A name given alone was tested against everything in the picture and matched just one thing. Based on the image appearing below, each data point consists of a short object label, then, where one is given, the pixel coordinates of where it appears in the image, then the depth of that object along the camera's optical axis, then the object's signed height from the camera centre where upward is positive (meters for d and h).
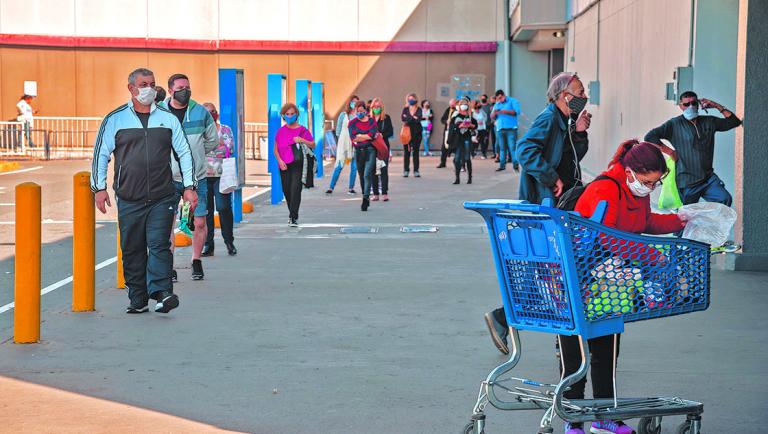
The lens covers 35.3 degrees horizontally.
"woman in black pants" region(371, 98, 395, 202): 20.49 -0.05
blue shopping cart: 5.43 -0.71
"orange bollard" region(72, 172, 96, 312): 9.65 -0.91
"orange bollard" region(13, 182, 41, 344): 8.41 -0.97
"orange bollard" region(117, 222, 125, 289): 10.93 -1.37
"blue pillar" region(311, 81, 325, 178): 27.75 +0.20
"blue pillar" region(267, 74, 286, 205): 20.64 +0.23
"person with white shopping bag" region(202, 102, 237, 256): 12.50 -0.61
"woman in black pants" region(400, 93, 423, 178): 27.42 -0.35
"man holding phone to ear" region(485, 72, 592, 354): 8.26 -0.14
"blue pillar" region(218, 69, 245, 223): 17.31 +0.33
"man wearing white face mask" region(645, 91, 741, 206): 11.98 -0.19
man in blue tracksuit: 9.45 -0.44
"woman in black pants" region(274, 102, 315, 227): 16.52 -0.46
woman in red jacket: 5.91 -0.38
